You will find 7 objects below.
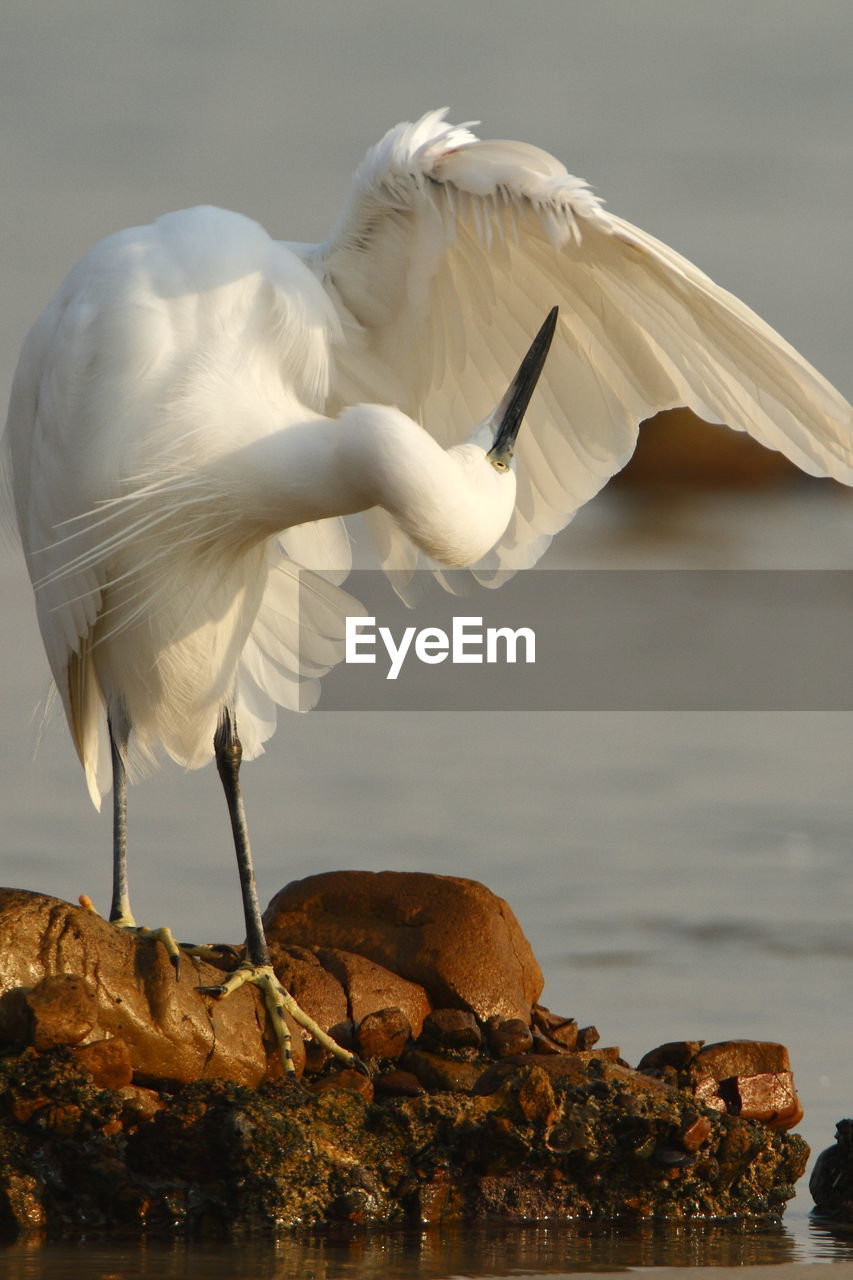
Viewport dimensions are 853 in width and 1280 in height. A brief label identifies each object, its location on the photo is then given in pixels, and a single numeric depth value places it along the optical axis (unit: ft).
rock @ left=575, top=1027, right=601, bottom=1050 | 49.55
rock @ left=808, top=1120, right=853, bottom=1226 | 44.20
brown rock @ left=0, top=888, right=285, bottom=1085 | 41.24
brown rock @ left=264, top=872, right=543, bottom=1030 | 47.83
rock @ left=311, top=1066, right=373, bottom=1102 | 43.91
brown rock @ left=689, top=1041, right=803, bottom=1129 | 45.88
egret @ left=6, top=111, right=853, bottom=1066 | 43.19
